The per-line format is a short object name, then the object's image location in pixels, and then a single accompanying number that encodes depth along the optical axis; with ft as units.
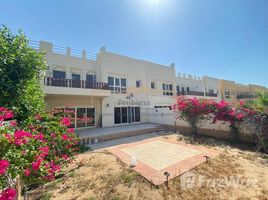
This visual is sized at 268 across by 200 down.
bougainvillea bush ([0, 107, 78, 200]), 6.89
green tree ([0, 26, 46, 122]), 14.39
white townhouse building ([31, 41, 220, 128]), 38.14
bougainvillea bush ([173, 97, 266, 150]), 25.53
